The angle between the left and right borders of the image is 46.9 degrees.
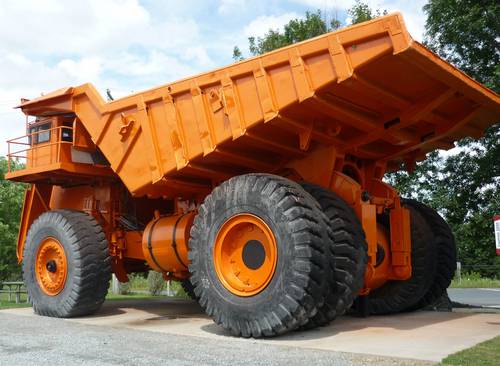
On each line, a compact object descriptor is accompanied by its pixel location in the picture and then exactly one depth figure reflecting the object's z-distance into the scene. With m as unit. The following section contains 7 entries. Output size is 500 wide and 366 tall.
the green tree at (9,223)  30.66
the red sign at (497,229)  7.49
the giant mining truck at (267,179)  6.77
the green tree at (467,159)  15.53
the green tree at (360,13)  20.97
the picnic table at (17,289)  15.10
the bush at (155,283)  19.27
